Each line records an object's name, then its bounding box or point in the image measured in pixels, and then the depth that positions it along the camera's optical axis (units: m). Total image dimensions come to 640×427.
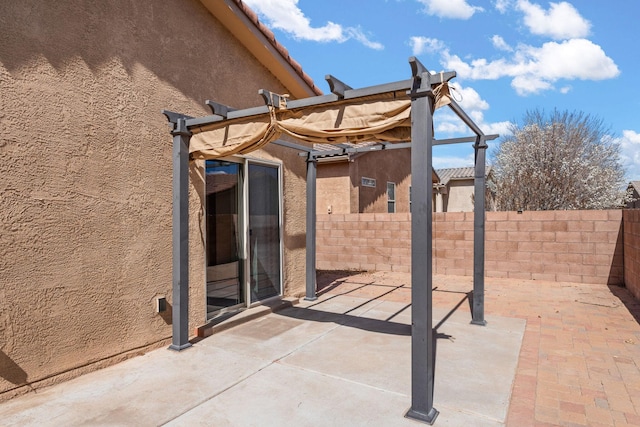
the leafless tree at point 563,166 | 18.92
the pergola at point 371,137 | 3.18
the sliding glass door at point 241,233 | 5.68
